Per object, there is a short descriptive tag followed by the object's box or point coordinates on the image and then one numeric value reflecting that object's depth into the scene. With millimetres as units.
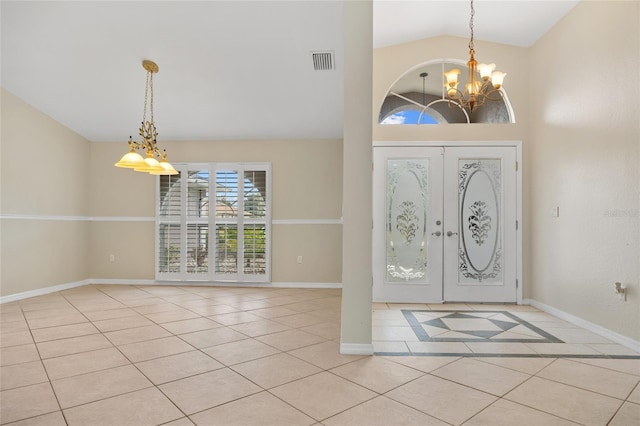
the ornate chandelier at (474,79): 3443
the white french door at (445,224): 4746
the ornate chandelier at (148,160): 3494
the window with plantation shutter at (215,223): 5793
